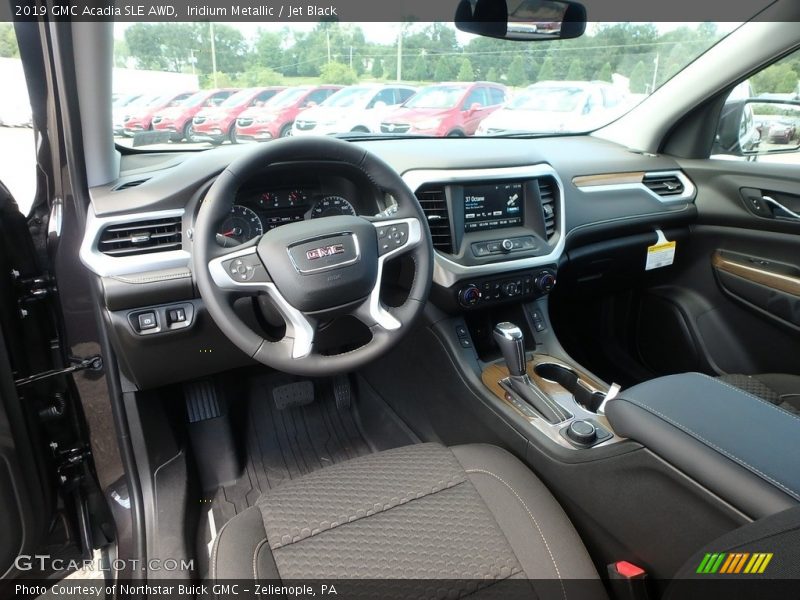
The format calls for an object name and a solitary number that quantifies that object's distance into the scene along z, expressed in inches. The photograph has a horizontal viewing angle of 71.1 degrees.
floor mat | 82.0
